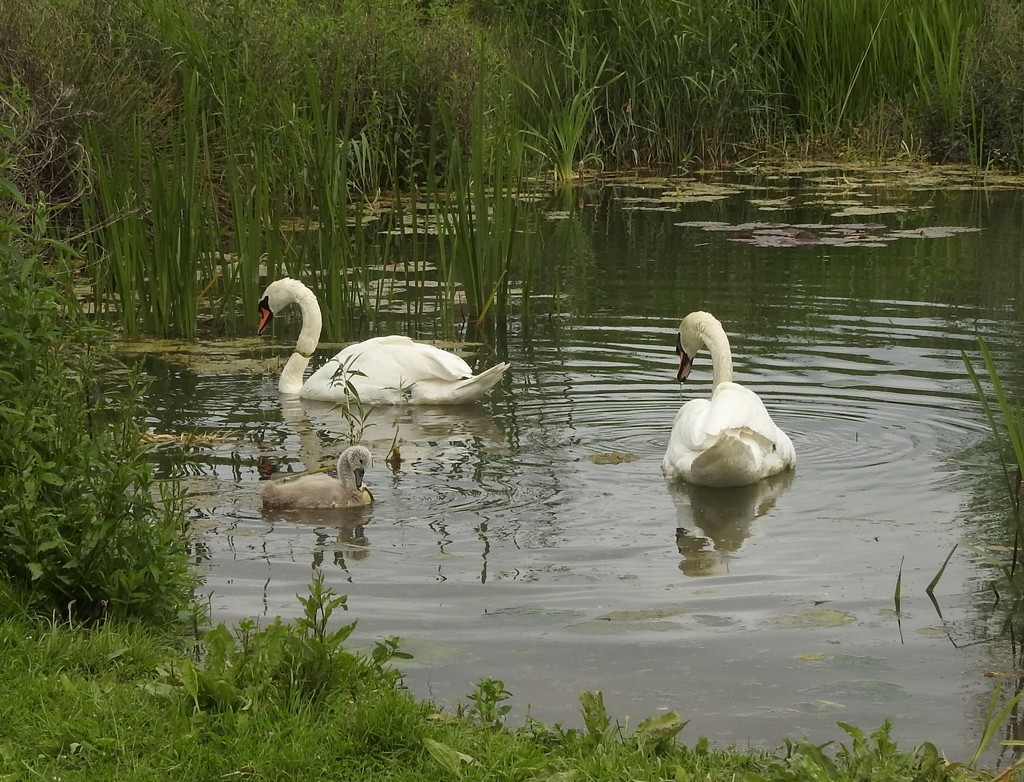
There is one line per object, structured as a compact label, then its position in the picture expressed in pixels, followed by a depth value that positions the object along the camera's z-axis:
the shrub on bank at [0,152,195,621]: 7.95
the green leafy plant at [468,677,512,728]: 6.99
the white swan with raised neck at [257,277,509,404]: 15.01
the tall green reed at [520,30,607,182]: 30.55
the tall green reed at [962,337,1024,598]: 7.85
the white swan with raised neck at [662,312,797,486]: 11.82
